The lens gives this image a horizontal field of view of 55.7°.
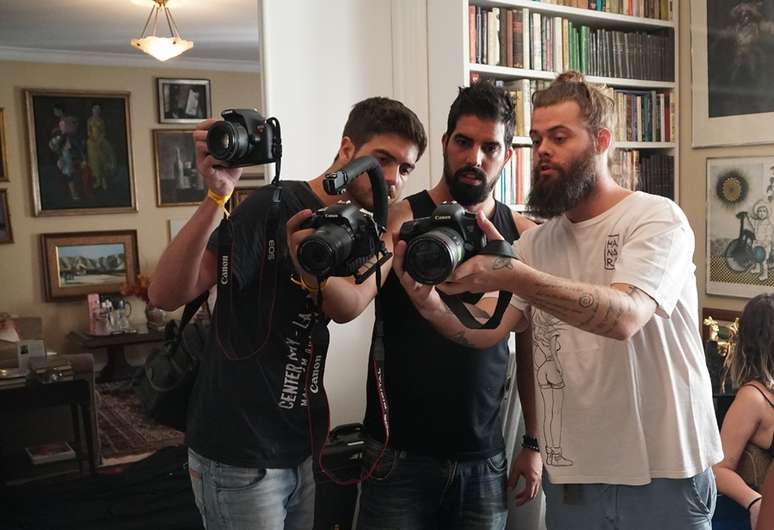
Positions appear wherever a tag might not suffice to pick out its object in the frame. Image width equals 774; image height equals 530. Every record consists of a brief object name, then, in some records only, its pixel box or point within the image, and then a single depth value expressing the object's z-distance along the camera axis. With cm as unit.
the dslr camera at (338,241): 112
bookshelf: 249
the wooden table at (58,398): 358
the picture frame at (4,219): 562
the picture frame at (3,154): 558
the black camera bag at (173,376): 141
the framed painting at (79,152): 575
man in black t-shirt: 128
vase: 589
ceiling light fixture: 402
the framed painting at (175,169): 612
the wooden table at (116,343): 558
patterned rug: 429
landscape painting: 580
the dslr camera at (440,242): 110
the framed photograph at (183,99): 609
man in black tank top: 152
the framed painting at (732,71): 280
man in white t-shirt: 118
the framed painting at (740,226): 285
